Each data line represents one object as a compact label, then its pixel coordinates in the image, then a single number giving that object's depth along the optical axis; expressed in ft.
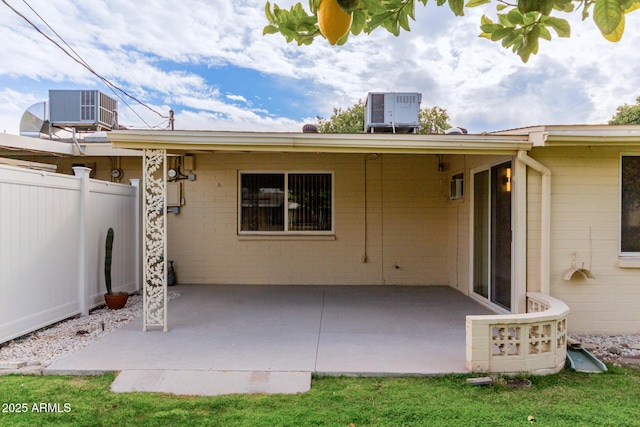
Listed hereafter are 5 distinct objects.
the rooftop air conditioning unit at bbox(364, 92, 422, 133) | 26.89
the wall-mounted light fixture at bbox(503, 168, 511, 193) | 16.99
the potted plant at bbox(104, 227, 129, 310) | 18.77
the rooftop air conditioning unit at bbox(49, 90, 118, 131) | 26.23
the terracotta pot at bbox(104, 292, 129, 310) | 18.93
